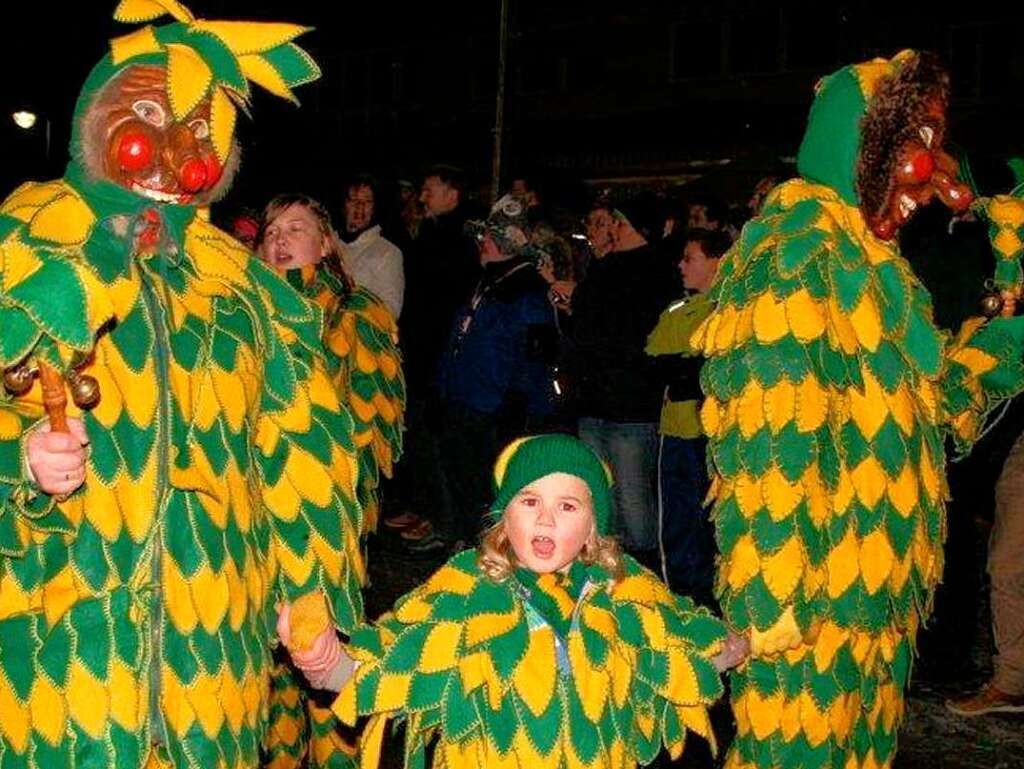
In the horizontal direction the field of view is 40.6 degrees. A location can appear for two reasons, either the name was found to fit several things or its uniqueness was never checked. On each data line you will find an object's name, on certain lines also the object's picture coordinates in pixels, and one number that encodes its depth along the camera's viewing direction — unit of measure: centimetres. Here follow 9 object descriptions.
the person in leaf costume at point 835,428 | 326
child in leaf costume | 293
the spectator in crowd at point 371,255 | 746
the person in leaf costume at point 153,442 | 225
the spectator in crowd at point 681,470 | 604
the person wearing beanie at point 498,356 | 689
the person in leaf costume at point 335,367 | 429
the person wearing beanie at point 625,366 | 652
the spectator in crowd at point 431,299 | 804
